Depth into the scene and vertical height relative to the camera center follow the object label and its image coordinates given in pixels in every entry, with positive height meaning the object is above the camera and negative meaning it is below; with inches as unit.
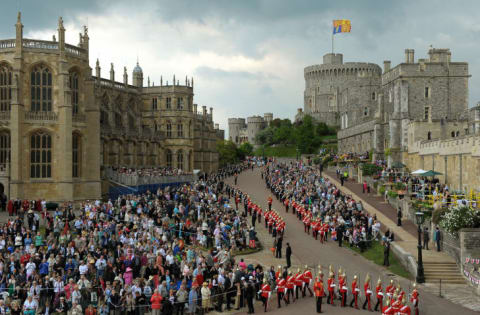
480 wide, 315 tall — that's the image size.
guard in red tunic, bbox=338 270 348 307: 808.3 -200.9
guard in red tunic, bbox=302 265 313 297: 858.1 -199.2
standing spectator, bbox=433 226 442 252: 1100.1 -165.9
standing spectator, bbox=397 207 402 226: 1338.6 -152.8
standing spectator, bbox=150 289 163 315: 717.9 -199.6
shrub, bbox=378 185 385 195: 1729.8 -103.1
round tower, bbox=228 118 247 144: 6230.8 +397.7
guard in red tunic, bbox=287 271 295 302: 832.3 -200.2
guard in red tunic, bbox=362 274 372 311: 793.4 -204.3
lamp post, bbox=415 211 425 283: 922.7 -189.2
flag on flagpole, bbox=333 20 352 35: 3574.3 +932.6
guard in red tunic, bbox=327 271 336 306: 813.2 -205.5
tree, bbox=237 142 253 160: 4170.5 +77.9
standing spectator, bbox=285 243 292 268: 1022.4 -189.9
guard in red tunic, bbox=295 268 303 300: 845.2 -199.3
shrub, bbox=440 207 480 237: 1012.5 -119.0
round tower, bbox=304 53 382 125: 4544.8 +694.8
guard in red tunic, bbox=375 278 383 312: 787.6 -205.4
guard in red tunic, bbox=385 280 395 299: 738.8 -189.9
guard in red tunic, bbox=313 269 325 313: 771.4 -199.9
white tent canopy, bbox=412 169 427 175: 1657.2 -40.8
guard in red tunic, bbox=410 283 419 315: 742.1 -202.1
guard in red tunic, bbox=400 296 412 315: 703.1 -204.2
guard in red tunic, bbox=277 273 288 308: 816.9 -203.1
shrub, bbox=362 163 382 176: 1993.1 -37.3
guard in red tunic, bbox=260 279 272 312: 797.2 -205.0
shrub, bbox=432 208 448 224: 1151.6 -124.5
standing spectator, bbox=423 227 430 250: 1115.3 -170.5
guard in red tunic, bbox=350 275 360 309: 799.7 -204.3
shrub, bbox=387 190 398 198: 1574.3 -105.7
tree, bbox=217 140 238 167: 3641.7 +47.7
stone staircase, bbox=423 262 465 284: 964.6 -216.7
